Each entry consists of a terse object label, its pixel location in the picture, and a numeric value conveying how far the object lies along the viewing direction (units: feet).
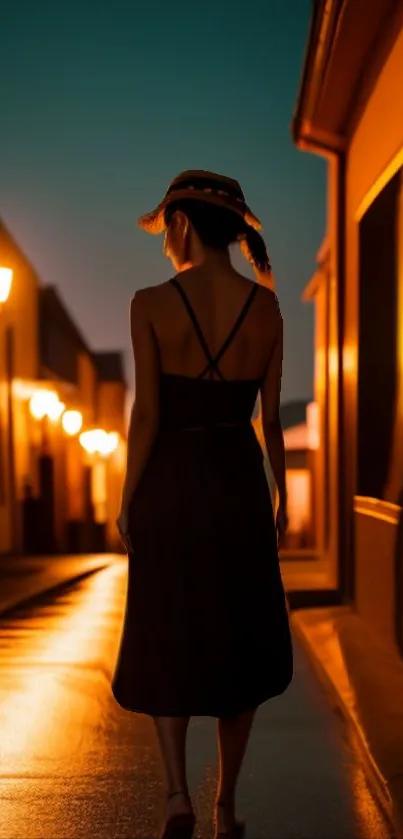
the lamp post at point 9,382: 71.20
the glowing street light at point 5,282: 33.83
